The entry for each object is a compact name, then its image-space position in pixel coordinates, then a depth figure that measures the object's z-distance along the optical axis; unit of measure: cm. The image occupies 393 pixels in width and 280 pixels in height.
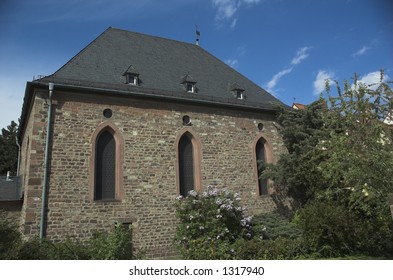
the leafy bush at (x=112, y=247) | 882
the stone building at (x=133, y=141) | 1162
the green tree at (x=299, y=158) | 1465
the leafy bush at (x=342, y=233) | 1159
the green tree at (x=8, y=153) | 2605
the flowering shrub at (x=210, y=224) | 1122
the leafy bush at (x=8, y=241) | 723
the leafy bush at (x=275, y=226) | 1305
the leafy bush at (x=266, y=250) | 1052
